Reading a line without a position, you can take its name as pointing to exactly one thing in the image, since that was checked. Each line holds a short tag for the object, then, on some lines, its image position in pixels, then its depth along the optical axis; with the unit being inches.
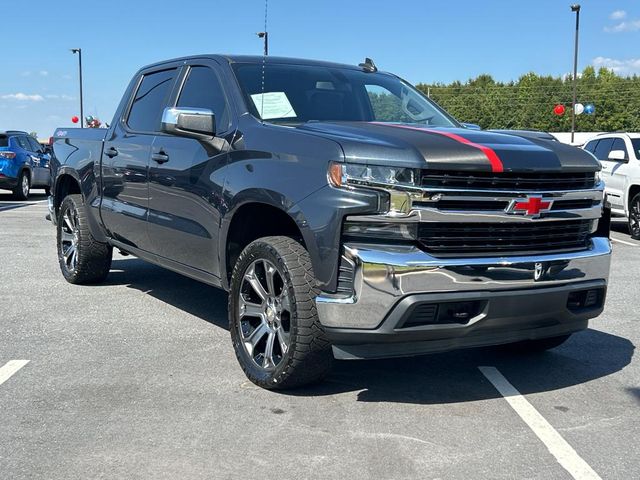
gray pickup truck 142.7
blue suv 738.8
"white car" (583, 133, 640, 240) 479.5
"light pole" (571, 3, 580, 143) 1551.4
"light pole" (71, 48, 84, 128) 2023.6
